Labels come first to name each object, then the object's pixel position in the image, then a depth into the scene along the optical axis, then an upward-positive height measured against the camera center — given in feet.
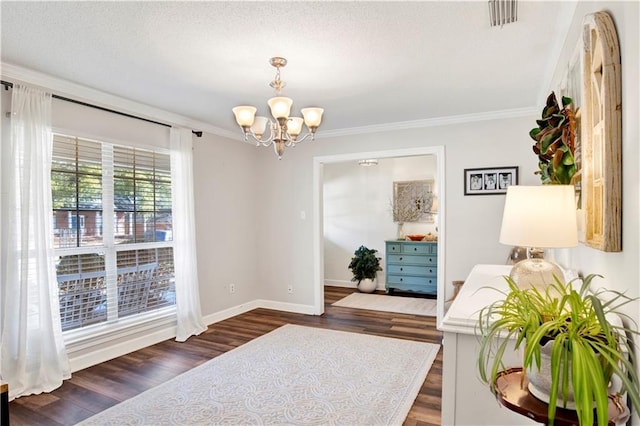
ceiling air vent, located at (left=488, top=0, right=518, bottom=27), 6.40 +3.51
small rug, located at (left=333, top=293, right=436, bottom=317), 17.13 -4.85
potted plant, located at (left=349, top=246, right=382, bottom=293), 21.54 -3.66
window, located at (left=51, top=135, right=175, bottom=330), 10.57 -0.67
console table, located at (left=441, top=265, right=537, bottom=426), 4.56 -2.23
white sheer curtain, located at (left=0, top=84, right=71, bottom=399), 9.03 -1.21
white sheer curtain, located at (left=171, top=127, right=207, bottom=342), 13.35 -0.91
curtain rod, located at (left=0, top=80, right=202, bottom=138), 9.19 +3.11
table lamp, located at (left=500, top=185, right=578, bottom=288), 4.42 -0.18
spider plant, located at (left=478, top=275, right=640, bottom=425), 2.88 -1.20
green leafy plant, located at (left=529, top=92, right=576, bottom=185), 6.23 +1.16
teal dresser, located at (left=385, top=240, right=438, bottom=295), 19.76 -3.25
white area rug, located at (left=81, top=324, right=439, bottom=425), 8.05 -4.56
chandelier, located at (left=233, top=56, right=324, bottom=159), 8.40 +2.14
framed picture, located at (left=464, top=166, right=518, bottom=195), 13.37 +0.99
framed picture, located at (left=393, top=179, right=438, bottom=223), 21.45 +0.35
